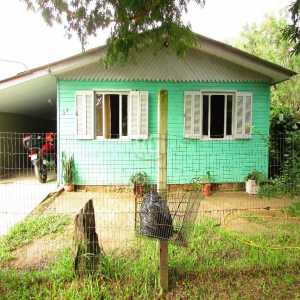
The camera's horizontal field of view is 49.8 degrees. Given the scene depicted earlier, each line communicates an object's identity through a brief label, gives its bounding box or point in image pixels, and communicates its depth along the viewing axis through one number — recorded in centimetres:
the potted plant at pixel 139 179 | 807
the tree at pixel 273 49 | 1941
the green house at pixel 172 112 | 824
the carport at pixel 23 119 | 678
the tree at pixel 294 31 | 432
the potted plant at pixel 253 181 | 823
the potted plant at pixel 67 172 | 817
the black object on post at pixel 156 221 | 308
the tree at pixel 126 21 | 450
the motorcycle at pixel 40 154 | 901
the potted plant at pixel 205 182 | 812
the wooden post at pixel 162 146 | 379
